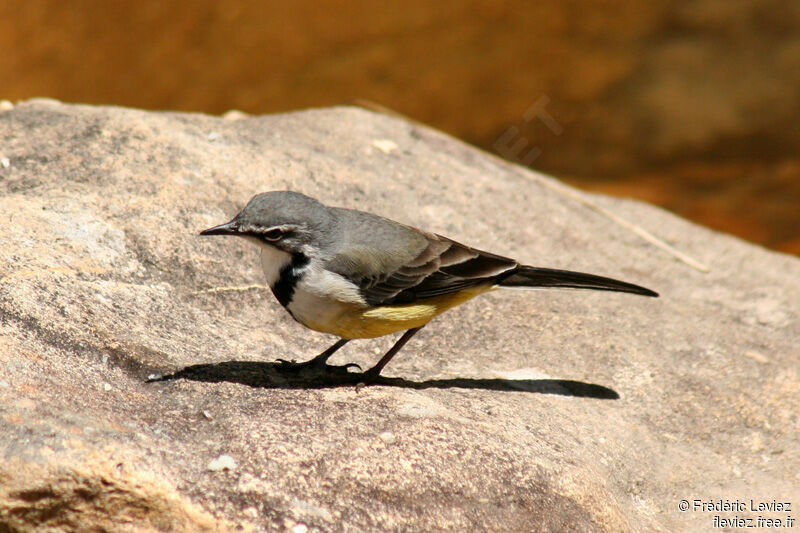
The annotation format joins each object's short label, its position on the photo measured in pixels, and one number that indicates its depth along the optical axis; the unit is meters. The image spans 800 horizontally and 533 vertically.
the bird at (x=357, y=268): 9.36
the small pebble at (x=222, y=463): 7.39
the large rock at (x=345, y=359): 7.37
